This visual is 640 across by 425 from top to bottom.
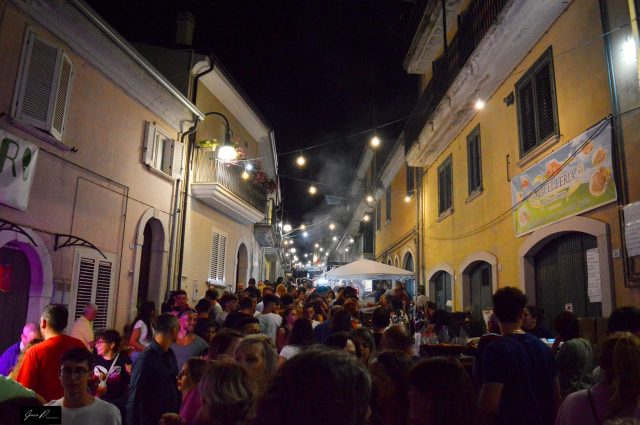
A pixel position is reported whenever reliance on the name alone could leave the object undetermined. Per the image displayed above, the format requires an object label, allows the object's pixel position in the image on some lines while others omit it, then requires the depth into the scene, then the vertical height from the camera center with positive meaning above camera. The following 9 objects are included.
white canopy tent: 15.40 +1.07
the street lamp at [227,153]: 13.76 +4.14
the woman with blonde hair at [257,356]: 3.96 -0.44
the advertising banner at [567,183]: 7.11 +2.13
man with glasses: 3.55 -0.76
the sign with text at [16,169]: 7.34 +1.95
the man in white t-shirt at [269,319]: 8.17 -0.27
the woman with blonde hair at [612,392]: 2.98 -0.50
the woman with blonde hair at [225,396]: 2.65 -0.51
